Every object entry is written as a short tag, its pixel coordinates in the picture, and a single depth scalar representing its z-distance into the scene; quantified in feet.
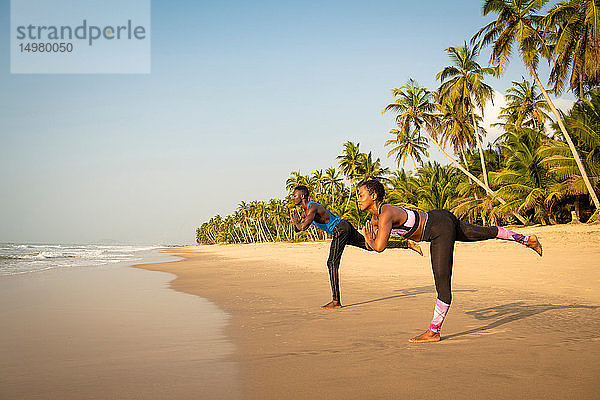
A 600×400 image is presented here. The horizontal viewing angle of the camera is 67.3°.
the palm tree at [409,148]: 142.54
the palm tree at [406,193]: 131.23
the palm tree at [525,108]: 139.40
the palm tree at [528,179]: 91.35
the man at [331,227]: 21.97
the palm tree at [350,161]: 185.88
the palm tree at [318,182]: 229.86
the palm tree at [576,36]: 65.98
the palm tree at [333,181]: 225.35
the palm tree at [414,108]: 132.16
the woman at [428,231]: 14.69
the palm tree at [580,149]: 76.54
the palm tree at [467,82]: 114.21
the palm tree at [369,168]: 179.84
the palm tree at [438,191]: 121.19
